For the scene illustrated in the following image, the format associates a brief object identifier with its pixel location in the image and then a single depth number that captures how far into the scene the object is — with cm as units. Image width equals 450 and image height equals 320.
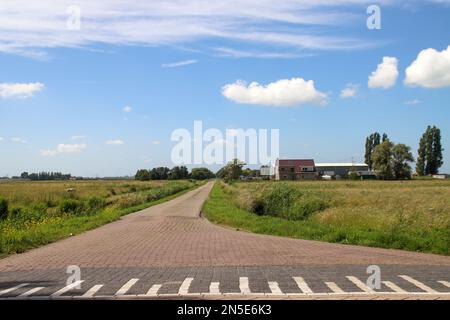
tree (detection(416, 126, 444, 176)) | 11388
